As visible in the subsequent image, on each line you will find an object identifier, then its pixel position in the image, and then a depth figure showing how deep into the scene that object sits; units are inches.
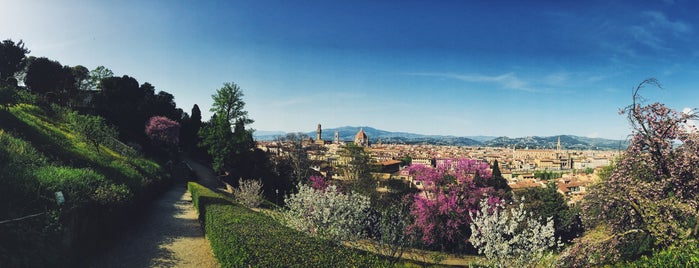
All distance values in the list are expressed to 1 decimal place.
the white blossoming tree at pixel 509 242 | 403.9
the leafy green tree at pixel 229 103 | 1416.1
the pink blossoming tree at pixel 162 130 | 1439.5
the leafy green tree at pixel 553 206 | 1291.8
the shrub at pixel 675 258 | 260.4
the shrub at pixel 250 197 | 788.6
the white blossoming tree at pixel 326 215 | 492.0
